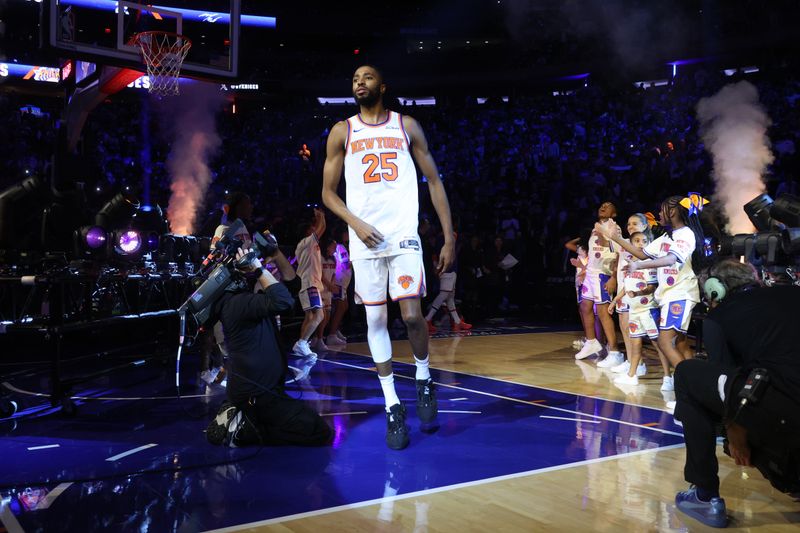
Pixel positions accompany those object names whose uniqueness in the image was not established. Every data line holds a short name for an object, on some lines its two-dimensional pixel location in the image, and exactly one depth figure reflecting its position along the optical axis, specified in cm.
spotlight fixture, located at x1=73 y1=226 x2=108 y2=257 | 701
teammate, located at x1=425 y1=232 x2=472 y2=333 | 1300
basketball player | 480
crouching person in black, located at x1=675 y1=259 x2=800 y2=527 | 295
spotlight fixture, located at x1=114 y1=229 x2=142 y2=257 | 753
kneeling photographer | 463
